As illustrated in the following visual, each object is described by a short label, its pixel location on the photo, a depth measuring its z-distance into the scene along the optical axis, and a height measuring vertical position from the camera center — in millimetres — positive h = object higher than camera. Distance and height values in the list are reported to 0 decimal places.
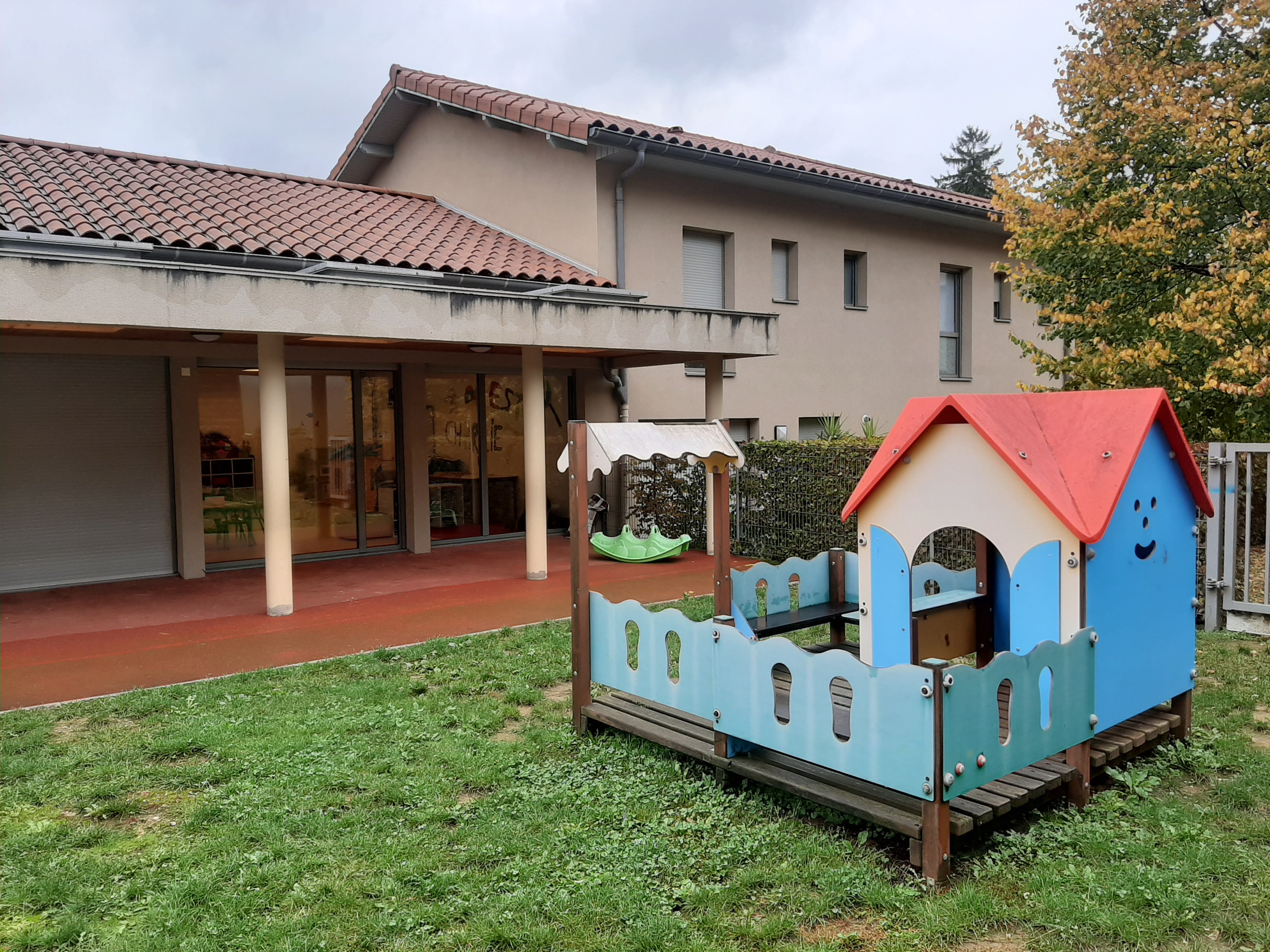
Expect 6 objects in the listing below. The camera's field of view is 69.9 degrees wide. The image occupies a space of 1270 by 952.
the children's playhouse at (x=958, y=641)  4027 -1113
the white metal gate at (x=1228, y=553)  8148 -1153
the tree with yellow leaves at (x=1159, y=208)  10047 +2667
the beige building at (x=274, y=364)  8758 +1030
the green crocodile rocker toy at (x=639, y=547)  12375 -1509
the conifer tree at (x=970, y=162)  55125 +16766
